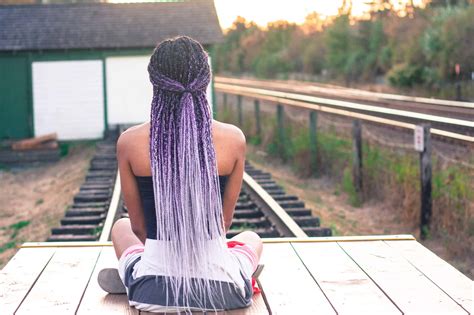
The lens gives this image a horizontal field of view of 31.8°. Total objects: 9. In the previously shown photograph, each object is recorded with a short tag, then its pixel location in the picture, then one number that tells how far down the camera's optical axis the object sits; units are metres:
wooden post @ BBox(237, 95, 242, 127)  19.70
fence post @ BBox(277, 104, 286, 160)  15.27
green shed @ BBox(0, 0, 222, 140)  20.22
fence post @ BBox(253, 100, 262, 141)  17.66
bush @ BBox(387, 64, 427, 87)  31.25
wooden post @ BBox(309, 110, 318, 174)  13.16
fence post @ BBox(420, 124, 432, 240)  8.51
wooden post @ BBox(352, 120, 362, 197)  10.96
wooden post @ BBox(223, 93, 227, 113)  23.92
